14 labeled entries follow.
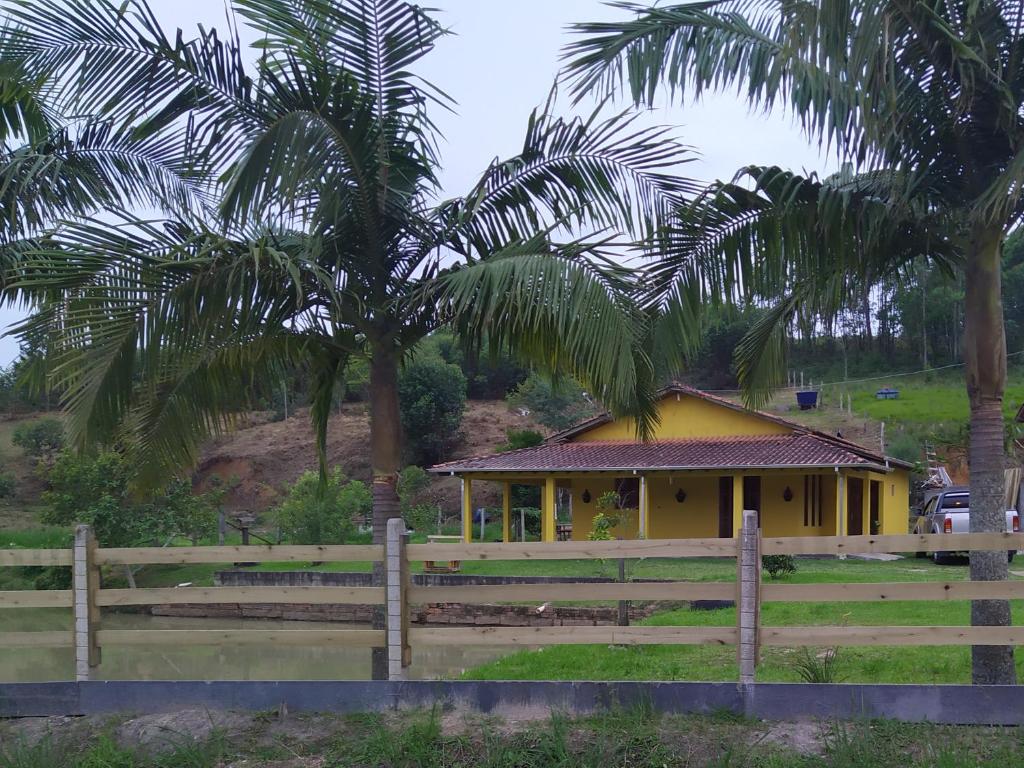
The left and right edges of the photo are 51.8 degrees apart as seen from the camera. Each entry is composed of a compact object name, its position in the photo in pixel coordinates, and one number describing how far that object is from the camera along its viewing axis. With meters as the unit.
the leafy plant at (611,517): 21.55
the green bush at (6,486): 45.25
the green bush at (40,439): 47.16
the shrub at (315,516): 27.84
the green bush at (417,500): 32.44
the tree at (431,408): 51.50
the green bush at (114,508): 25.17
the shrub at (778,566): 17.12
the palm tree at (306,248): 7.04
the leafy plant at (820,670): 7.41
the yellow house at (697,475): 24.16
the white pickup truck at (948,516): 20.52
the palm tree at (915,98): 6.45
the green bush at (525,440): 34.38
